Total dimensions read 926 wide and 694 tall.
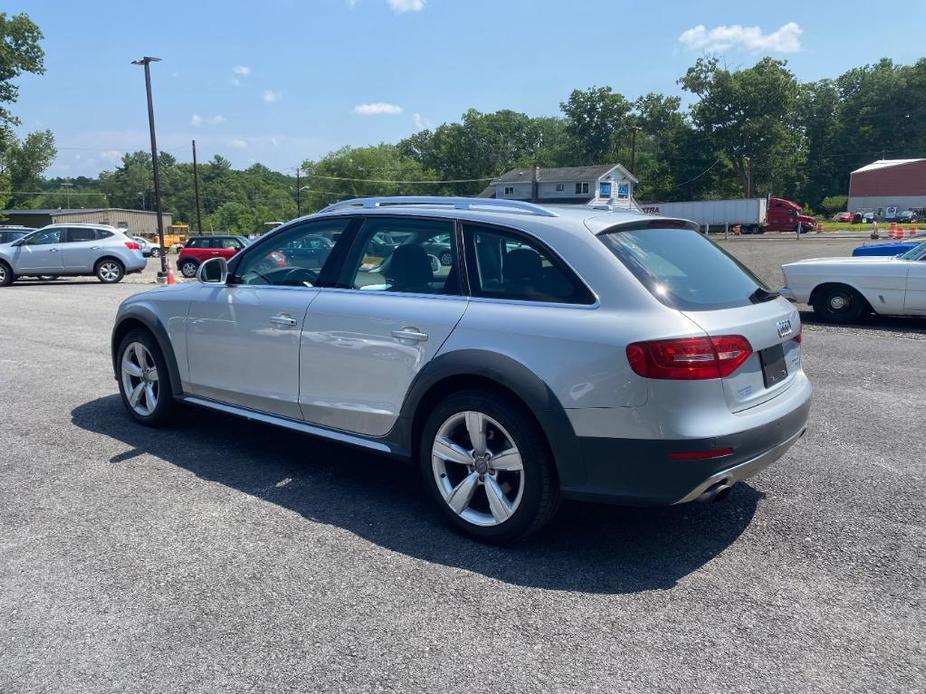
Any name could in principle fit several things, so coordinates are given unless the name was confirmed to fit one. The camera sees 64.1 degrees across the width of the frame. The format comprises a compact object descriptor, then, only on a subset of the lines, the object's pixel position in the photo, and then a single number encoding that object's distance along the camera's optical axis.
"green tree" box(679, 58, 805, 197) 79.00
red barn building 73.00
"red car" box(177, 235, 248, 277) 26.17
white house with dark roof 70.62
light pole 26.21
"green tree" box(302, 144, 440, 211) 105.62
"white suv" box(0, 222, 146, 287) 20.89
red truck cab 53.25
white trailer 54.28
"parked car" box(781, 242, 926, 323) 10.45
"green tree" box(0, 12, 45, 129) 48.50
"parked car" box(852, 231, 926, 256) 14.09
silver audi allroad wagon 3.26
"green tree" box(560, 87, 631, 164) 102.62
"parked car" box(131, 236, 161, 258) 42.64
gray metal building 77.56
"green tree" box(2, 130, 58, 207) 64.54
